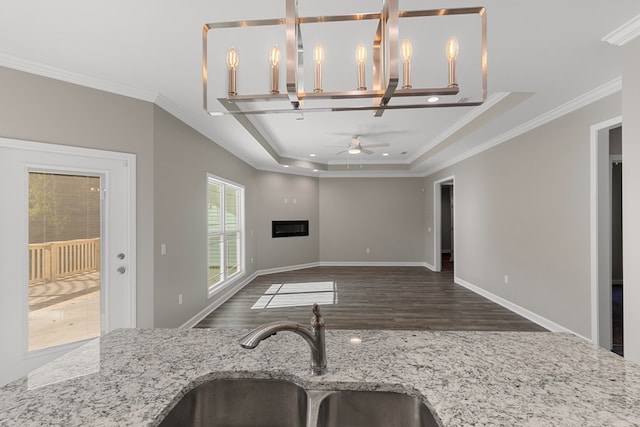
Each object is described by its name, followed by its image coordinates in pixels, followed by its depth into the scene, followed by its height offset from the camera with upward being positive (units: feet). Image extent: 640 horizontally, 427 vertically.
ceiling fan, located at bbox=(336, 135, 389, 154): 16.85 +3.82
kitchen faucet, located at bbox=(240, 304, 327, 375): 2.95 -1.24
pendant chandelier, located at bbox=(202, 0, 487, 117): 3.47 +1.91
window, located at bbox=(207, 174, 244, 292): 15.76 -0.93
